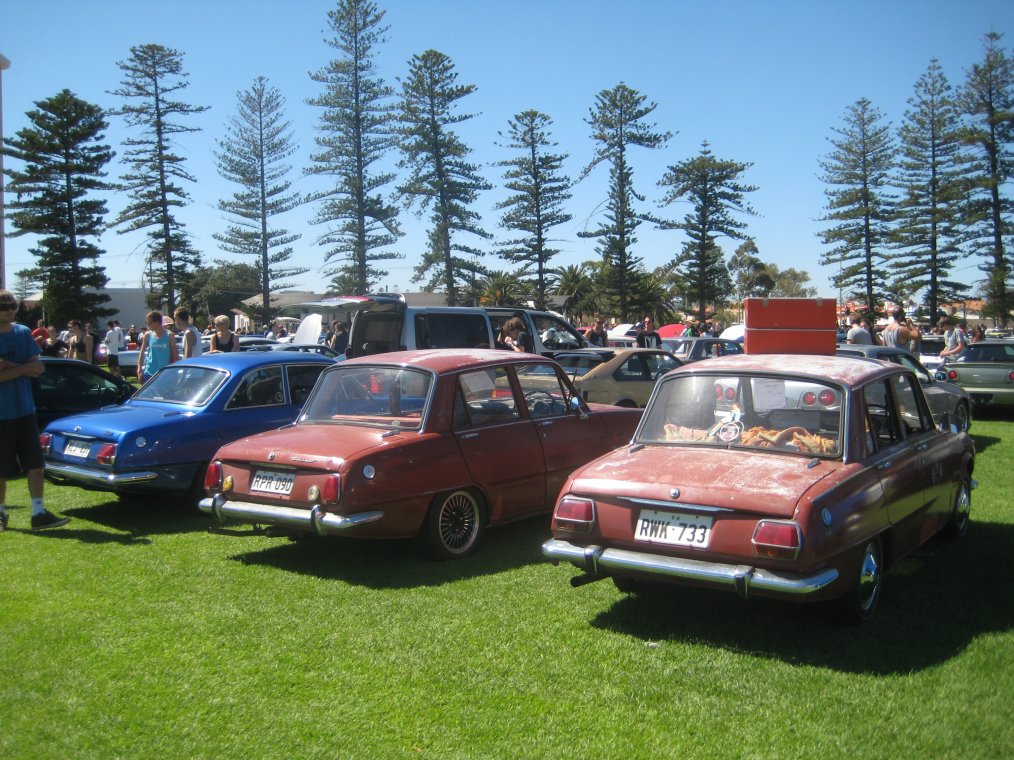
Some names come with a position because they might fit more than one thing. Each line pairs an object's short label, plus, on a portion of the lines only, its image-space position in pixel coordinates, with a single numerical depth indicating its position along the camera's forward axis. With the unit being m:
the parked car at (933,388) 11.30
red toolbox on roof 8.79
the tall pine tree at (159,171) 44.16
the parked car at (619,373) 13.11
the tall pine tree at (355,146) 42.81
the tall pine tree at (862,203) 48.62
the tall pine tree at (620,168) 46.75
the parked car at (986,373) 14.85
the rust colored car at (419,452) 6.00
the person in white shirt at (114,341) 24.67
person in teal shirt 10.85
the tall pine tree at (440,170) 43.34
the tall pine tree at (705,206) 51.28
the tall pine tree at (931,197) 47.66
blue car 7.61
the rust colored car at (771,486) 4.45
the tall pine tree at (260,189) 45.50
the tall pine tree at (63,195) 43.50
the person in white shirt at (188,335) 11.22
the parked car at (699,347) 18.55
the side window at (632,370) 13.27
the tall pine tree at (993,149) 46.84
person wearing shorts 7.17
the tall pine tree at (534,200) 46.94
